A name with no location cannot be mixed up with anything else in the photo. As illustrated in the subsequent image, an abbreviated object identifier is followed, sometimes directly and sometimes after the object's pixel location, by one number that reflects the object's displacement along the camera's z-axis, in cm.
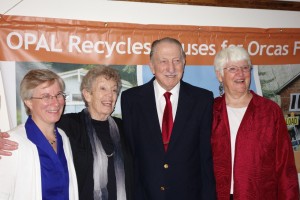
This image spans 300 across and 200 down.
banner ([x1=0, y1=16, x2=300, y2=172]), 271
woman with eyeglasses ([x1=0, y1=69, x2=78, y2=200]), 169
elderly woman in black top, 202
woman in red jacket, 218
